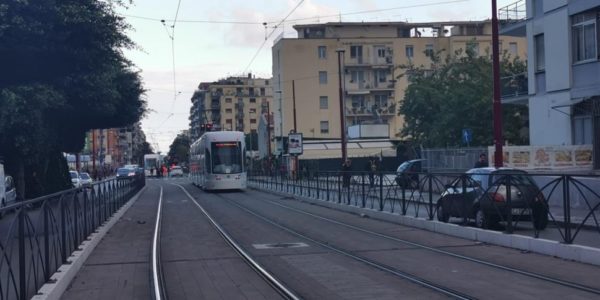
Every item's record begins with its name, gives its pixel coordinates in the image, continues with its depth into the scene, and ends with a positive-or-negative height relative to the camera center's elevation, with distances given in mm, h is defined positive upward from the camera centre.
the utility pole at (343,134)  38500 +1072
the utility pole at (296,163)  46938 -482
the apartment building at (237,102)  151875 +11569
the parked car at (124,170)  70244 -1008
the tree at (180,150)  162375 +1841
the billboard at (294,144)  41188 +640
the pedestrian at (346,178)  26734 -867
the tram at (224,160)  42875 -143
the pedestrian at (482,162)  26234 -398
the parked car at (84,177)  58181 -1355
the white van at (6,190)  29259 -1147
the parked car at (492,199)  14094 -1010
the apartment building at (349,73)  81125 +9137
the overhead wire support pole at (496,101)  21188 +1430
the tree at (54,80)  16672 +2469
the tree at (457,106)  41312 +2714
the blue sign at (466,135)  31094 +682
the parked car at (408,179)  19719 -731
